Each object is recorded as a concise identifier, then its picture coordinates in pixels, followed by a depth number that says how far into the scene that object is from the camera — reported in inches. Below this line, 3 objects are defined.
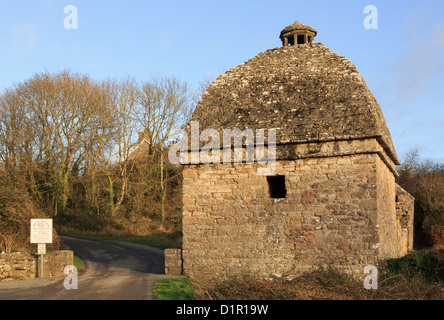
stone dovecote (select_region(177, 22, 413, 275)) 429.7
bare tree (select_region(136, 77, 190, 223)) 1221.1
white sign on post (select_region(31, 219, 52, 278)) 524.7
